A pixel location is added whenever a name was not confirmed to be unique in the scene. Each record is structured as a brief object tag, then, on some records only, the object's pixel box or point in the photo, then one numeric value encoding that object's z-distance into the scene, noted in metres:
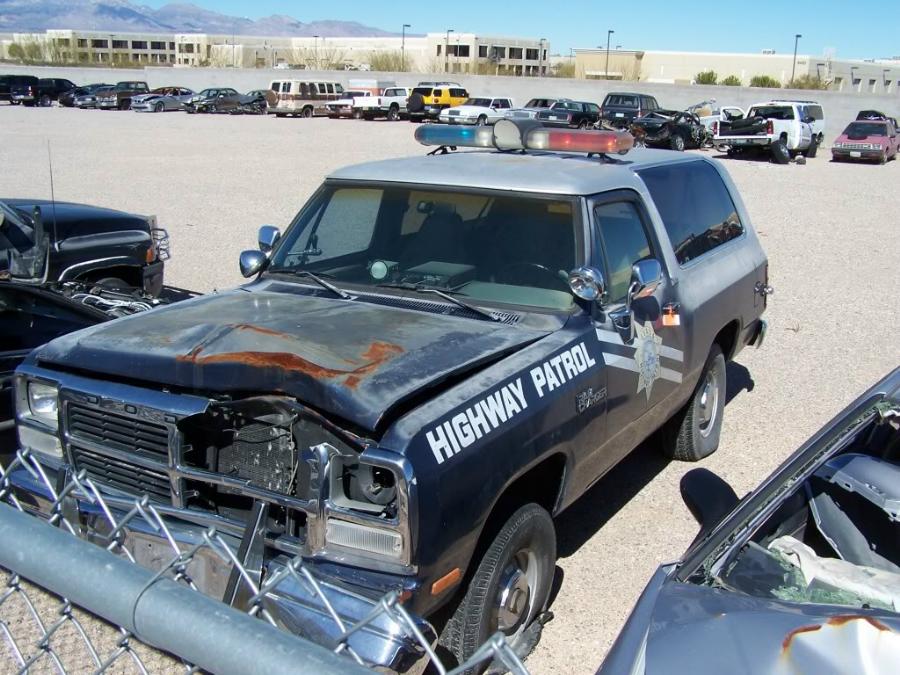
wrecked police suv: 2.88
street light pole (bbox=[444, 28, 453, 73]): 93.34
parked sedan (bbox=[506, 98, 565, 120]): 34.04
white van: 41.91
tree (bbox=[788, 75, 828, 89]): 54.47
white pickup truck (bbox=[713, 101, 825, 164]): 26.31
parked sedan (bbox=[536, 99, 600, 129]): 31.30
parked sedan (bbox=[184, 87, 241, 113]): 44.00
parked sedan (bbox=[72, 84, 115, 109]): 44.92
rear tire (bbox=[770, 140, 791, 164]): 26.09
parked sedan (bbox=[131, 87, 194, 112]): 43.97
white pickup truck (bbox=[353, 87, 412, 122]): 40.88
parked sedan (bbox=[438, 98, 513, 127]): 34.25
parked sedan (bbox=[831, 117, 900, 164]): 27.55
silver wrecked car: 1.95
